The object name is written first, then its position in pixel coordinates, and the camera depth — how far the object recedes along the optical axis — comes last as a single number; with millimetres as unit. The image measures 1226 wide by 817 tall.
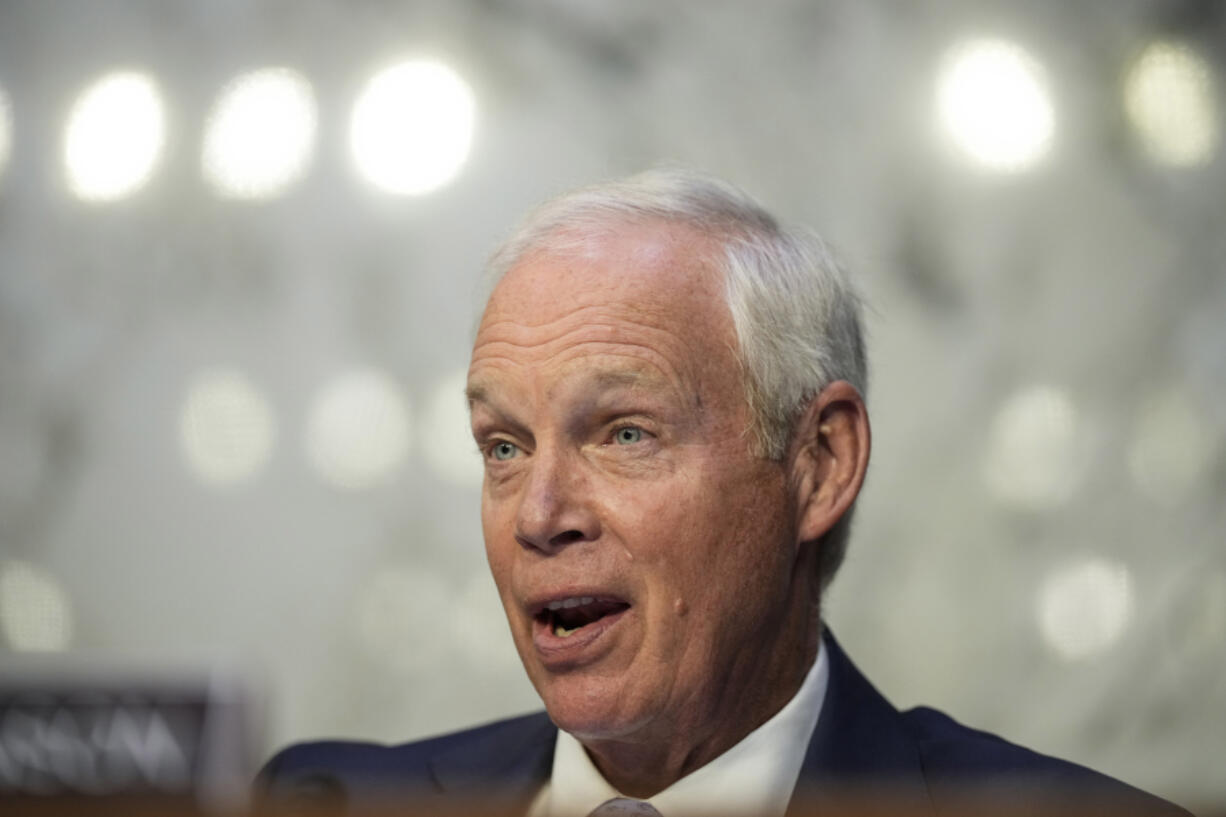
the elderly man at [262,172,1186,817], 1938
